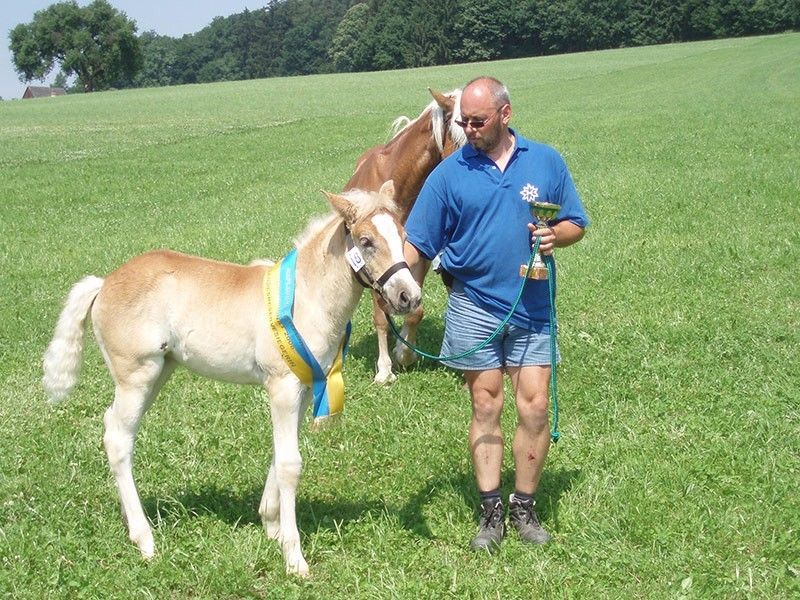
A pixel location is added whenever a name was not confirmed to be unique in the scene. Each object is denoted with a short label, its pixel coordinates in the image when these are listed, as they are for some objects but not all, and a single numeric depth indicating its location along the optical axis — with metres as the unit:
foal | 5.02
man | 5.18
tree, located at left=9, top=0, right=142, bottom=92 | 110.44
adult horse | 8.02
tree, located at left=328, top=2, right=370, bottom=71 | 125.50
